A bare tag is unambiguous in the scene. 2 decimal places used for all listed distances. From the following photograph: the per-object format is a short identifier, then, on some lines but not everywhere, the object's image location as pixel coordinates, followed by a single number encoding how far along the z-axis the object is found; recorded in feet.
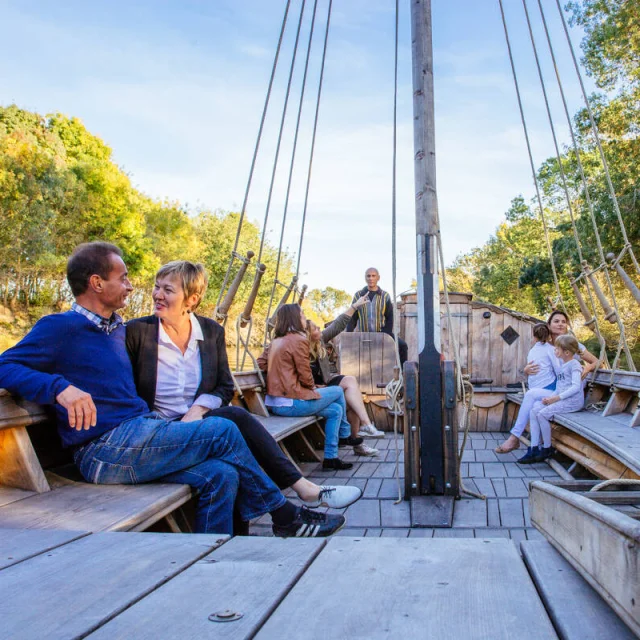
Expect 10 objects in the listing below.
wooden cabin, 24.49
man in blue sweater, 7.61
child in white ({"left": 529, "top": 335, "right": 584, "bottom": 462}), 15.49
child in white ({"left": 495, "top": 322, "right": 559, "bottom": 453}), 16.52
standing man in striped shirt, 23.38
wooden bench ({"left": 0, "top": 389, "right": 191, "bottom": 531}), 6.19
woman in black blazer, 8.76
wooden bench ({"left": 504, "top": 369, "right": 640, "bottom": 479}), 11.03
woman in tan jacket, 15.31
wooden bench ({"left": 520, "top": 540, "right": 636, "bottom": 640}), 3.17
